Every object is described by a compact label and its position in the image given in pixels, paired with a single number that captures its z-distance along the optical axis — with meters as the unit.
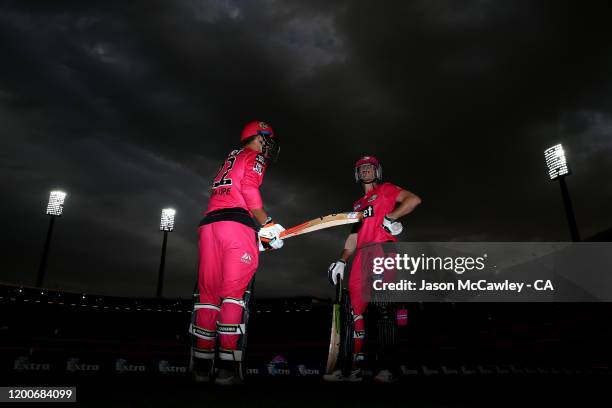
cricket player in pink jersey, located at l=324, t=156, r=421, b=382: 5.08
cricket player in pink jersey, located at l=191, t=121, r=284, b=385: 3.80
